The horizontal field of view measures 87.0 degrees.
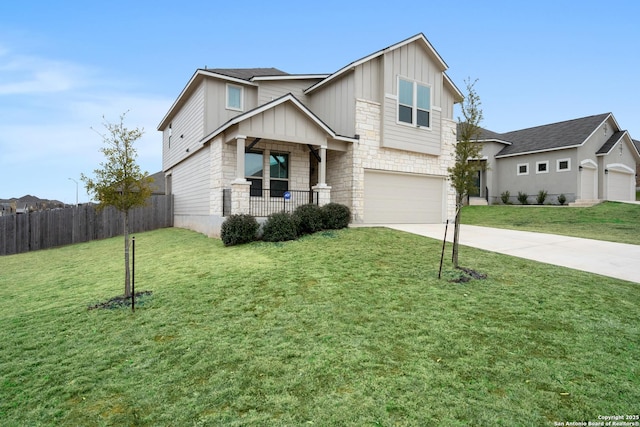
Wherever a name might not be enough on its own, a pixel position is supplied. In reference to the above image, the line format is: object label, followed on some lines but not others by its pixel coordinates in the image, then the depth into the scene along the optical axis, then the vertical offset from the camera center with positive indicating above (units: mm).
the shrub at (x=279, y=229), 10328 -760
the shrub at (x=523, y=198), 24992 +572
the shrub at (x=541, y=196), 23875 +694
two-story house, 12445 +2582
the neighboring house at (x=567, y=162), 22891 +3188
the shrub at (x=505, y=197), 26047 +666
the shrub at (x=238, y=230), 10086 -775
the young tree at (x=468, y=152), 6852 +1089
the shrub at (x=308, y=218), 11031 -464
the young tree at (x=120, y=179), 5898 +433
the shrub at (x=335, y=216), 11609 -395
